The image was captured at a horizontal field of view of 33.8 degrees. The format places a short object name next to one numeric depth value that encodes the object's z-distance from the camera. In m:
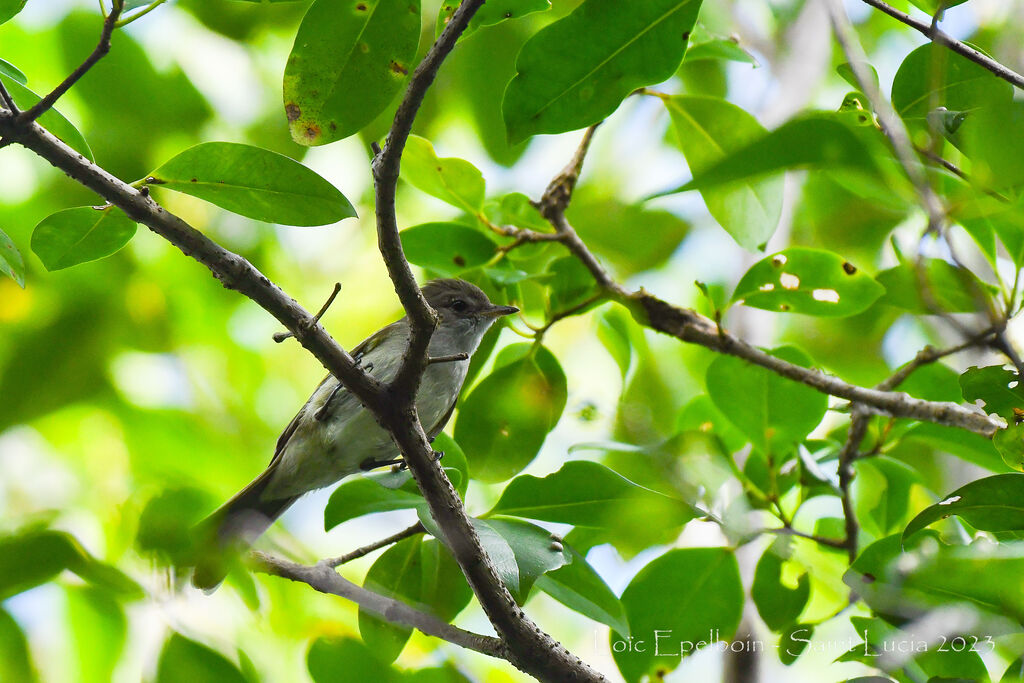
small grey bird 6.97
